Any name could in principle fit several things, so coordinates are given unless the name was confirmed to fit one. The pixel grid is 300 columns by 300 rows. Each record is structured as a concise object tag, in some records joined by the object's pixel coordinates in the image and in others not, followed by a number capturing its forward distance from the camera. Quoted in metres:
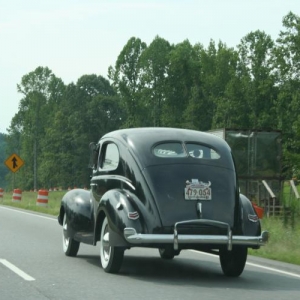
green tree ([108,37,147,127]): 109.10
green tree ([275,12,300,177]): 76.63
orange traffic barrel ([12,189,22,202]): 45.09
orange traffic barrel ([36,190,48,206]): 38.15
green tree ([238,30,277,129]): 88.62
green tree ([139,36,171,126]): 108.56
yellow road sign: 47.72
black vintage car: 12.04
